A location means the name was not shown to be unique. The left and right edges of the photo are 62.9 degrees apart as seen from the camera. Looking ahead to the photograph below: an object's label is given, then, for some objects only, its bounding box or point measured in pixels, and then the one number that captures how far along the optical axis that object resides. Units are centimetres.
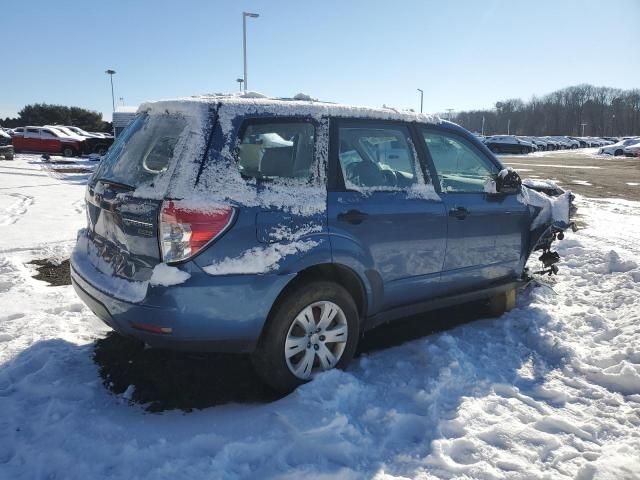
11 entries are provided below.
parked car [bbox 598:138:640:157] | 4653
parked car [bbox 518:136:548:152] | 5942
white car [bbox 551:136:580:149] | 6743
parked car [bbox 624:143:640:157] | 4381
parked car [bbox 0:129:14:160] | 2433
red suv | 2809
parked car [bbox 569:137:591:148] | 7293
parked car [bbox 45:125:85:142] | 2841
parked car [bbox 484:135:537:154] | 5081
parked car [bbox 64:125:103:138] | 3065
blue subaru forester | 287
